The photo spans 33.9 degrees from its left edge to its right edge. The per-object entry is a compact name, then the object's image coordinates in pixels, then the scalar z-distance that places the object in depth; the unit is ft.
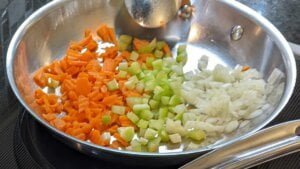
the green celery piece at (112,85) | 3.36
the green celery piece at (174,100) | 3.29
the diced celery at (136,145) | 2.97
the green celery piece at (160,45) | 3.83
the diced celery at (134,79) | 3.45
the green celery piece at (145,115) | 3.19
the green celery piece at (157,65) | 3.61
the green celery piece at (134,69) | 3.55
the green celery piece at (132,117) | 3.16
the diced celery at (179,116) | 3.19
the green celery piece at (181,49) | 3.77
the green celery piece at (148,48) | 3.79
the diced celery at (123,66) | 3.57
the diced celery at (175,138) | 3.04
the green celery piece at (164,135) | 3.04
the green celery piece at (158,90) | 3.32
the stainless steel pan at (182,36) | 3.22
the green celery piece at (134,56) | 3.72
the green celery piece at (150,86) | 3.39
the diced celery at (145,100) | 3.29
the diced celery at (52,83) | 3.41
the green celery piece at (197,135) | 3.05
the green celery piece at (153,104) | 3.31
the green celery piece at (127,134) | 3.02
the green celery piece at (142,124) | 3.12
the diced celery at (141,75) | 3.52
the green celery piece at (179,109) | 3.22
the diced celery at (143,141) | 3.01
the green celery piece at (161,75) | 3.50
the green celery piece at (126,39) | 3.84
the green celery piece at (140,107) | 3.21
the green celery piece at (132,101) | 3.27
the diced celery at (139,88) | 3.42
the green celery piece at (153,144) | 2.99
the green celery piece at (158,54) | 3.78
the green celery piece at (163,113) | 3.23
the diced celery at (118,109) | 3.19
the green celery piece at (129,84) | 3.40
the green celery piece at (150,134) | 3.03
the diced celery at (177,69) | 3.56
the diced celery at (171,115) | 3.23
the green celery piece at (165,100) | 3.29
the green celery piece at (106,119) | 3.10
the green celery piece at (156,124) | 3.10
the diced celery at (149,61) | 3.68
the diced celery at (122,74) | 3.49
